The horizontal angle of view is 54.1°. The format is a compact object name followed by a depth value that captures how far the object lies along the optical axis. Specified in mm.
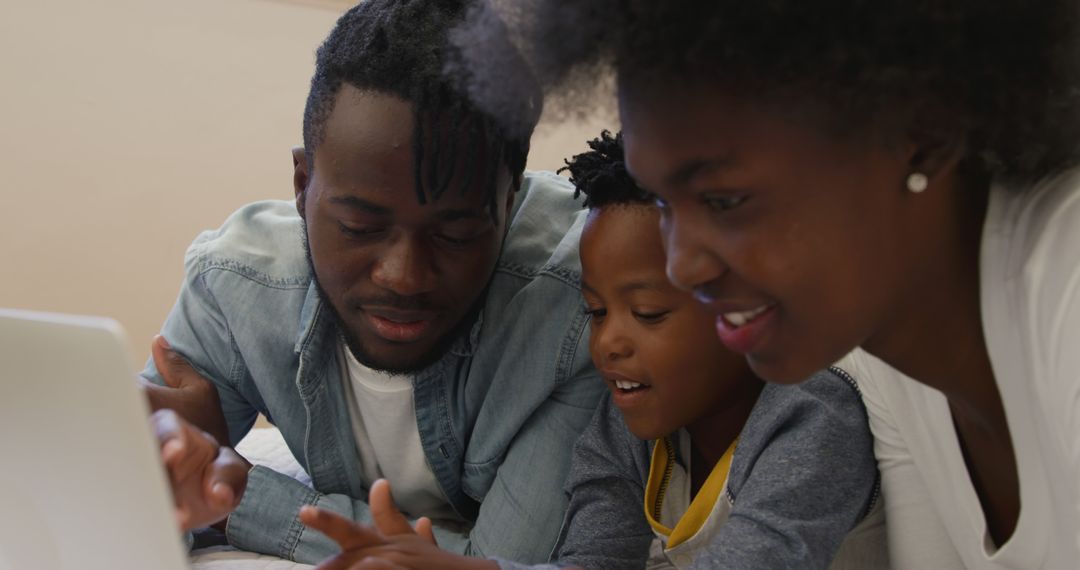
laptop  560
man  1063
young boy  948
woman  649
